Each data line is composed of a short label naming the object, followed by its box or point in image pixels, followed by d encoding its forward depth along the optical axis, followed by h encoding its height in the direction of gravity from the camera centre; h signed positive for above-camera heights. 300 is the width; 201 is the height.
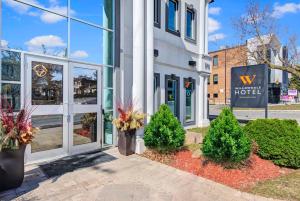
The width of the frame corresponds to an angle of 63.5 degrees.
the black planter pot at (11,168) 4.42 -1.30
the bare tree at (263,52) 16.88 +3.41
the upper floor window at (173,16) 11.04 +3.88
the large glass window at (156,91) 10.21 +0.33
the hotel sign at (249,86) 10.65 +0.58
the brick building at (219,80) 45.47 +3.73
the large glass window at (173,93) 11.08 +0.27
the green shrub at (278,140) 6.41 -1.14
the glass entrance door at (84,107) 7.01 -0.26
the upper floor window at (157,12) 10.12 +3.67
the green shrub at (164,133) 6.94 -0.99
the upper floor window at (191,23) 12.52 +3.96
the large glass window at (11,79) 5.57 +0.45
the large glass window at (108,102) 7.98 -0.11
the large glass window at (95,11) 7.16 +2.74
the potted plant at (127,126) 7.23 -0.82
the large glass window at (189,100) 12.45 -0.06
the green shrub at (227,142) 5.72 -1.03
